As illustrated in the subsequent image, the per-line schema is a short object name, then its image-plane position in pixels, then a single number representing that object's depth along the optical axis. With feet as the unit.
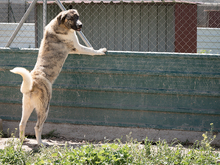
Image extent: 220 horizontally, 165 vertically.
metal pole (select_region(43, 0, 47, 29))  31.24
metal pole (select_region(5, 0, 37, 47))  30.73
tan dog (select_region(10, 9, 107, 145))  25.90
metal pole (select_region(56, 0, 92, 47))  30.36
